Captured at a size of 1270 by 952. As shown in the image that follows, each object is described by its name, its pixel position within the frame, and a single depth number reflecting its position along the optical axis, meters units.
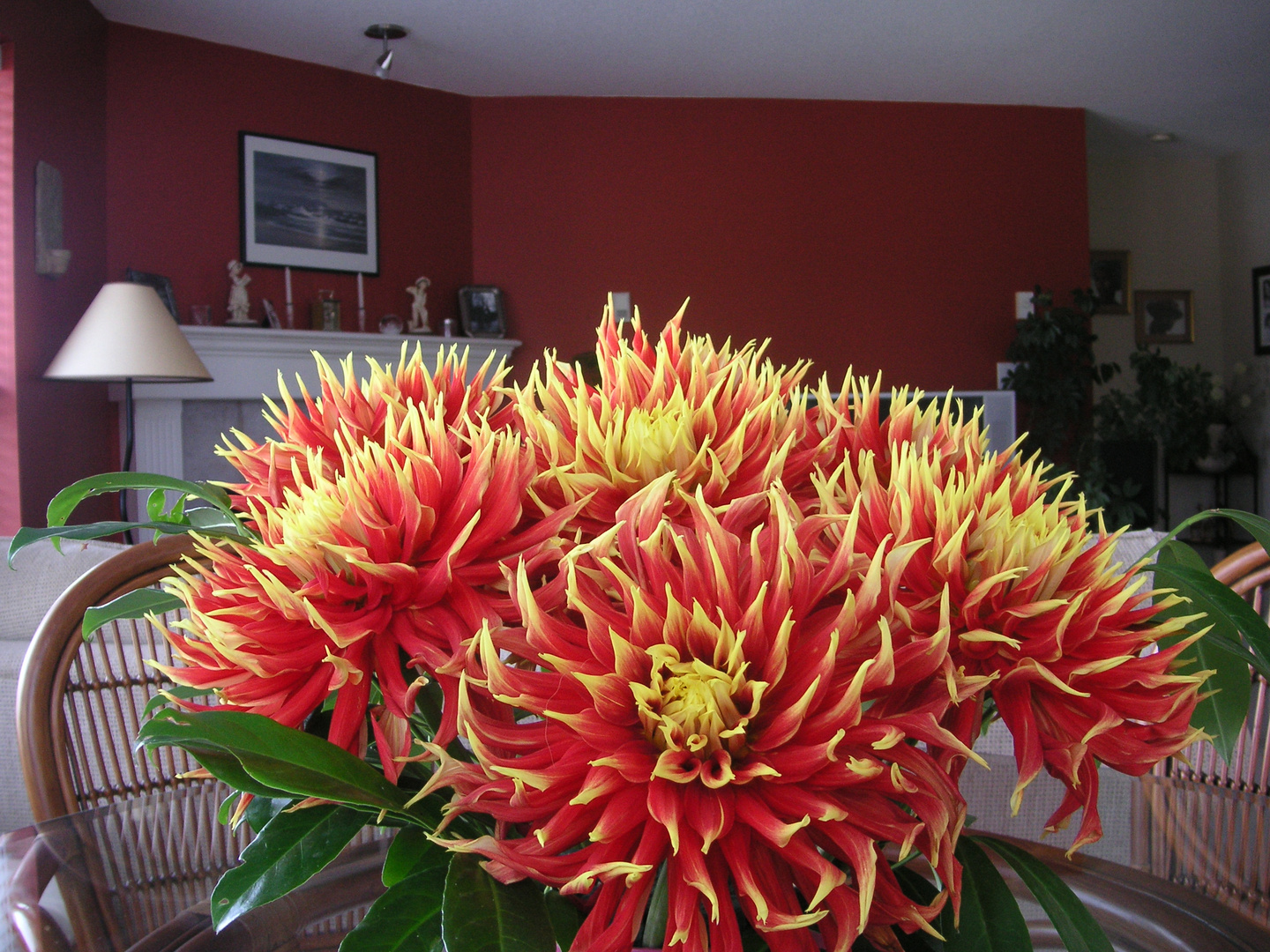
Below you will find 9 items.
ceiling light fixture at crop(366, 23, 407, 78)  4.46
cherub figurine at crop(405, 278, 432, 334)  5.26
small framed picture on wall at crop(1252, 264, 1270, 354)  7.23
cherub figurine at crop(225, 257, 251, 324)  4.68
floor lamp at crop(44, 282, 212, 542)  3.37
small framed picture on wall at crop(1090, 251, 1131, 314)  7.56
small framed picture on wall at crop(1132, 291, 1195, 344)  7.66
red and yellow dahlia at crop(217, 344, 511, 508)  0.33
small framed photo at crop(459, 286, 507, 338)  5.40
